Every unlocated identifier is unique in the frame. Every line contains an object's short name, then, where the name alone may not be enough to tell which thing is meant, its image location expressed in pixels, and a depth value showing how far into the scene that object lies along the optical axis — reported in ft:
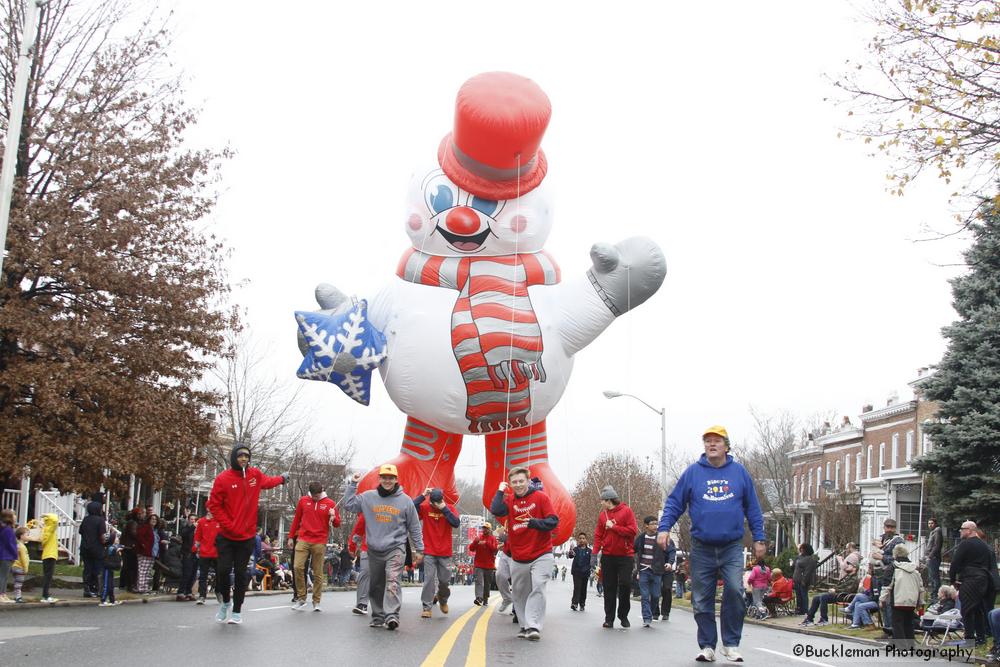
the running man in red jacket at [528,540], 32.71
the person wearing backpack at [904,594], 38.75
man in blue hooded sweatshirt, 26.58
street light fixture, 99.09
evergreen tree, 73.10
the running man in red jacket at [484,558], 48.85
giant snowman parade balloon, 40.83
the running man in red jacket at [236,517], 32.42
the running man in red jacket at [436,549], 39.65
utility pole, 43.98
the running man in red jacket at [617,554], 38.65
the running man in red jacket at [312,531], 40.63
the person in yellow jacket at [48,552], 45.01
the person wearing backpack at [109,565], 45.39
